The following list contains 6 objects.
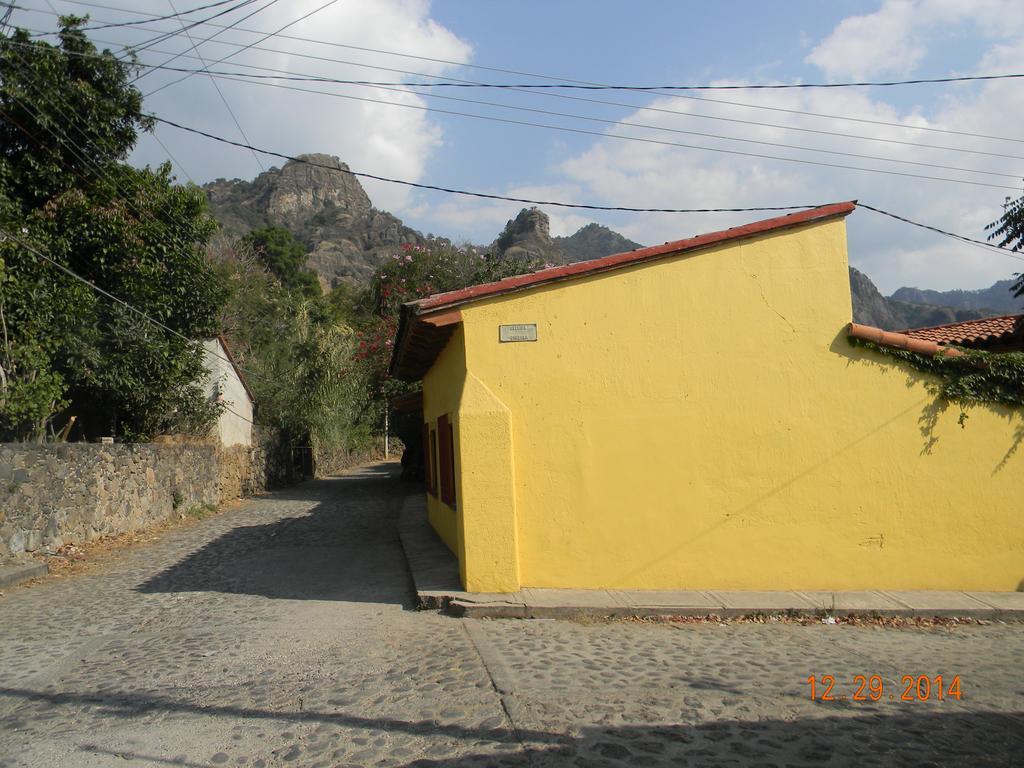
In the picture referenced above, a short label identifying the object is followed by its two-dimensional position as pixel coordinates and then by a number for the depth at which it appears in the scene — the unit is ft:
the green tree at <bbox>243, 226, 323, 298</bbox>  175.73
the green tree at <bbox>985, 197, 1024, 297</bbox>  45.19
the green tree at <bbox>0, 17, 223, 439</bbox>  44.32
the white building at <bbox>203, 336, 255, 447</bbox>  68.74
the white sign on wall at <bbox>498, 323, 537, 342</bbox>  26.00
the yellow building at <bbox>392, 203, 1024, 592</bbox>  26.00
